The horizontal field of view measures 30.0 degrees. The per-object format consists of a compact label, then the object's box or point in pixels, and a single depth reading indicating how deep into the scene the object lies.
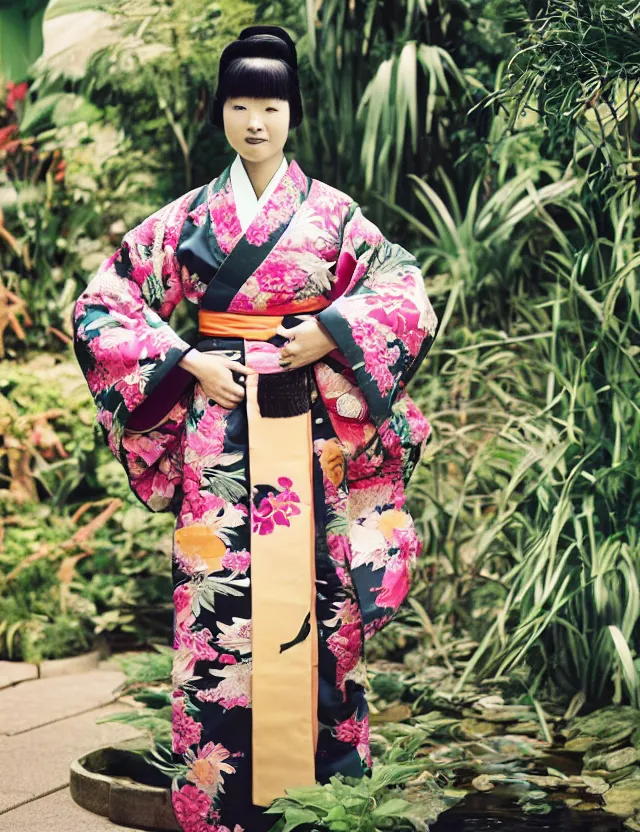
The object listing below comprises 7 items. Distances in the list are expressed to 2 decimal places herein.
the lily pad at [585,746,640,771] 3.24
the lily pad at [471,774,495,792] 3.15
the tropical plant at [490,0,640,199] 2.75
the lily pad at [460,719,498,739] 3.61
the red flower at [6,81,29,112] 5.62
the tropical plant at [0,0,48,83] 5.74
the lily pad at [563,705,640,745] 3.43
